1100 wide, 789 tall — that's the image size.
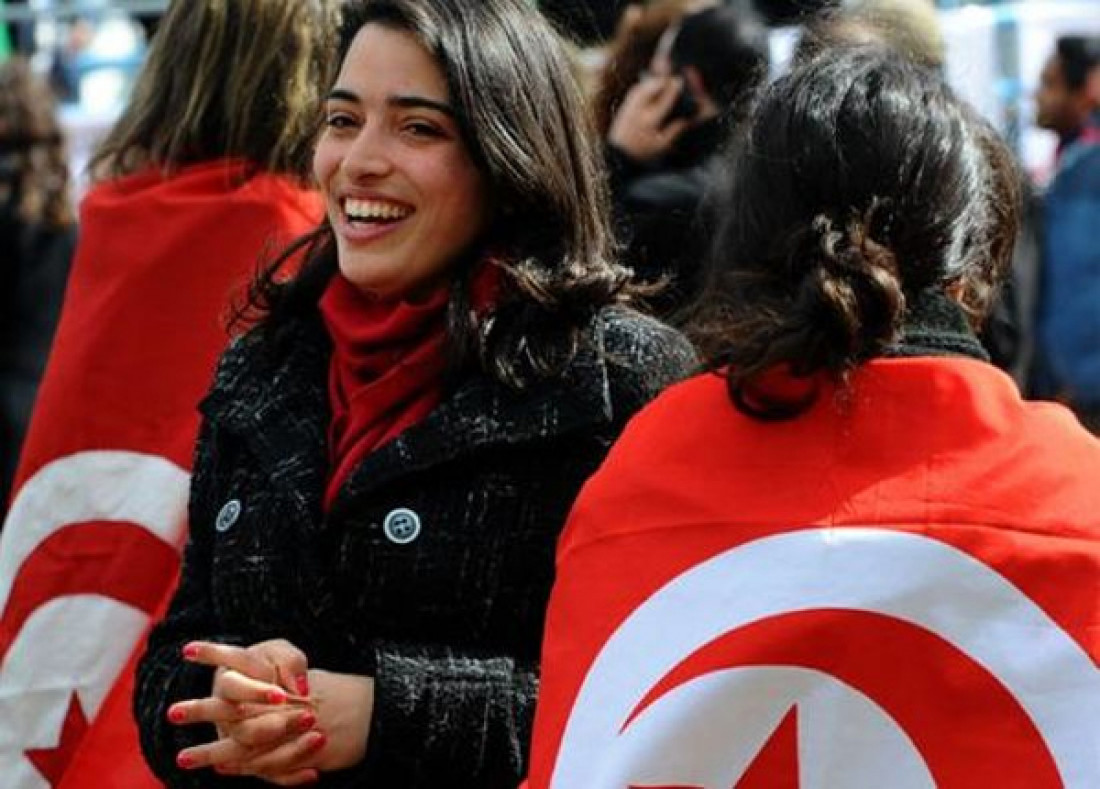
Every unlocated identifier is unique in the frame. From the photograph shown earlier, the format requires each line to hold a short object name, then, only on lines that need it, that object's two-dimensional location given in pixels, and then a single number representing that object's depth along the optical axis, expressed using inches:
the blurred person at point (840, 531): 170.7
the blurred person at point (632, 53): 328.8
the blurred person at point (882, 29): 224.4
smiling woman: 206.4
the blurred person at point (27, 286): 434.0
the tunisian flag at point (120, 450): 282.0
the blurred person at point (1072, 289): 485.4
